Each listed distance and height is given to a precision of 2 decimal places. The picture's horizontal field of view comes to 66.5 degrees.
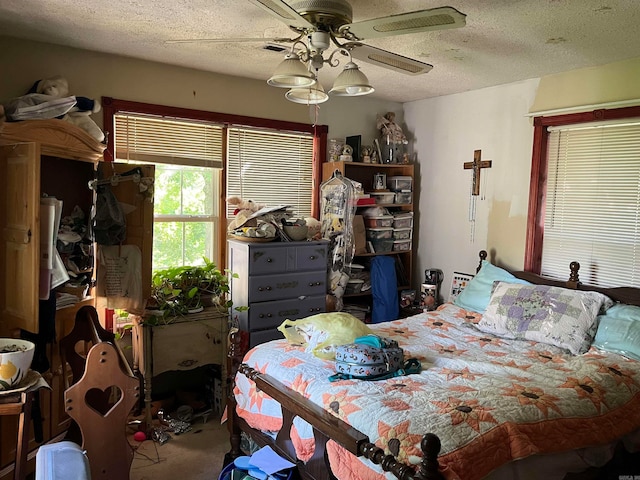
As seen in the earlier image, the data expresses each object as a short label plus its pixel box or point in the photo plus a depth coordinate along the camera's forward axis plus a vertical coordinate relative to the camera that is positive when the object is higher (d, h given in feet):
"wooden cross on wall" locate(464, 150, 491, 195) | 13.40 +0.91
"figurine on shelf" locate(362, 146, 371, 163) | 14.28 +1.23
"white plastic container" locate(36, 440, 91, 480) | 3.63 -2.12
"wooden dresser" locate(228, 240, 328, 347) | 11.57 -2.20
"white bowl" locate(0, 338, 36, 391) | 6.65 -2.53
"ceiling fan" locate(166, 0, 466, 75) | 5.80 +2.21
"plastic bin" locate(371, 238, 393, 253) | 14.28 -1.39
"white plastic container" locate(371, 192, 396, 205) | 14.42 +0.01
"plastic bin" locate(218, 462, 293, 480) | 7.43 -4.29
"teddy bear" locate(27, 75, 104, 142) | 9.41 +1.63
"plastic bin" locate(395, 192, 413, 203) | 14.69 +0.04
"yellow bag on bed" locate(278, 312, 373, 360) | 8.14 -2.37
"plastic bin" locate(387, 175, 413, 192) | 14.71 +0.45
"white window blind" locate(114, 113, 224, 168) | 11.20 +1.16
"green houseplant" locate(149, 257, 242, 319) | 10.78 -2.28
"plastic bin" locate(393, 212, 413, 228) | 14.61 -0.65
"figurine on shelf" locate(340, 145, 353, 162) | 13.96 +1.20
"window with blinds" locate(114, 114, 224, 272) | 11.38 +0.31
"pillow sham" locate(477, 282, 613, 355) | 9.37 -2.25
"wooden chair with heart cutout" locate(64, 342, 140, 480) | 7.43 -3.52
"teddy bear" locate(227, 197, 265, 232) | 12.05 -0.50
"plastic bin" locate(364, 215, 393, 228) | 14.21 -0.69
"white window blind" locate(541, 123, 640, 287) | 10.56 +0.04
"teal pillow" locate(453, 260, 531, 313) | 11.64 -2.10
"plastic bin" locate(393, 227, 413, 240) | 14.62 -1.04
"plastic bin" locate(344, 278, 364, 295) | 13.82 -2.53
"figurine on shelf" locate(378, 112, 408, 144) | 14.76 +2.09
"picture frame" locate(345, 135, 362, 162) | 14.24 +1.47
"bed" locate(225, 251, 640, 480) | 5.73 -2.76
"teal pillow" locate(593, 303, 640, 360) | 8.77 -2.30
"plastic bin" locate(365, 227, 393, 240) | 14.25 -1.04
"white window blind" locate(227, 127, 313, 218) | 12.87 +0.71
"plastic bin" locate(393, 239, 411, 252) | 14.67 -1.41
